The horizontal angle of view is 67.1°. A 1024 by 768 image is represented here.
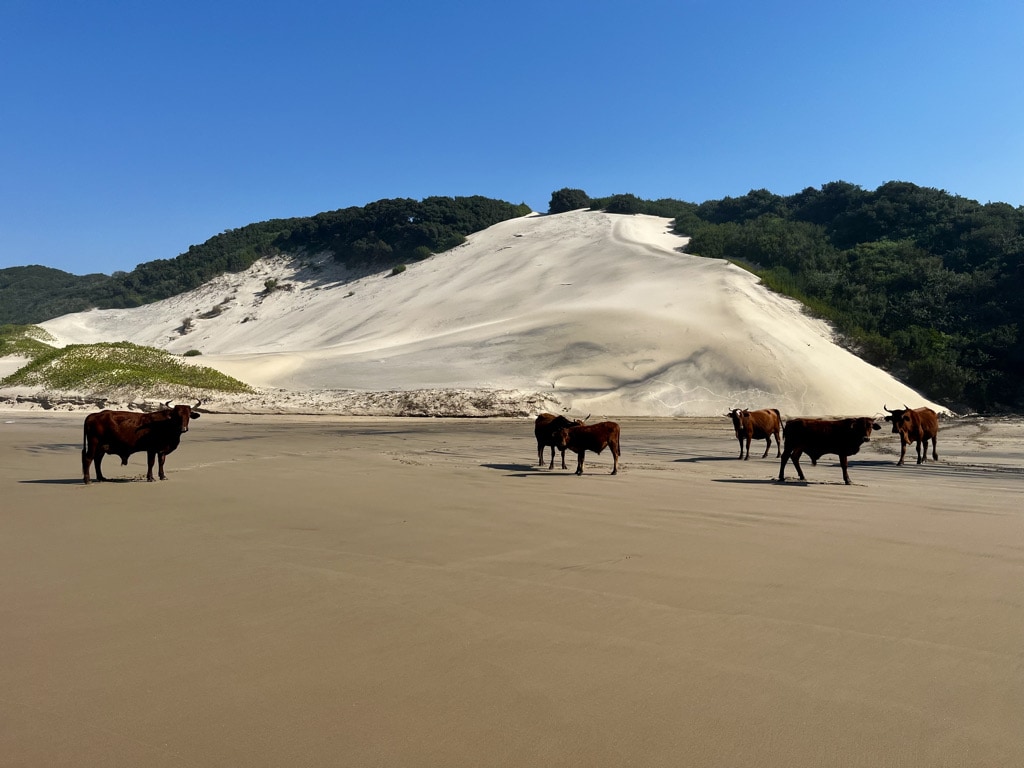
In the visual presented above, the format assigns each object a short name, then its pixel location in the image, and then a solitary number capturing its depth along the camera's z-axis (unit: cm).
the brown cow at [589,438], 1309
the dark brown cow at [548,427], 1335
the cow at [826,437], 1186
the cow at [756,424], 1598
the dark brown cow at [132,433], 1154
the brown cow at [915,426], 1515
